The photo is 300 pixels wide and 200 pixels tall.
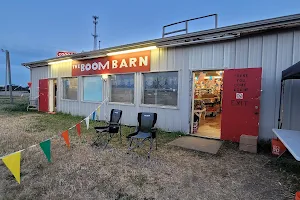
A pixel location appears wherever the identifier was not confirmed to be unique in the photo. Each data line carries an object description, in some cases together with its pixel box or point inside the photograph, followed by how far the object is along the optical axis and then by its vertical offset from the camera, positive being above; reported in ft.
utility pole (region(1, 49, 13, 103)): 50.00 +6.75
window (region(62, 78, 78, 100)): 31.48 +0.29
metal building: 14.11 +2.81
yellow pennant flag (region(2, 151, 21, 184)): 7.90 -3.26
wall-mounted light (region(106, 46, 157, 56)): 21.17 +4.97
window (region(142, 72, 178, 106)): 20.19 +0.31
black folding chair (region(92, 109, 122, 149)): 15.34 -3.14
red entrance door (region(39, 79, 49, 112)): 36.35 -1.18
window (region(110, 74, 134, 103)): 23.79 +0.31
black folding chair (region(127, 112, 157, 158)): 14.45 -2.82
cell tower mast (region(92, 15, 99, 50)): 73.46 +25.76
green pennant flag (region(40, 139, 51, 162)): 10.18 -3.26
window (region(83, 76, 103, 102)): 27.45 +0.30
